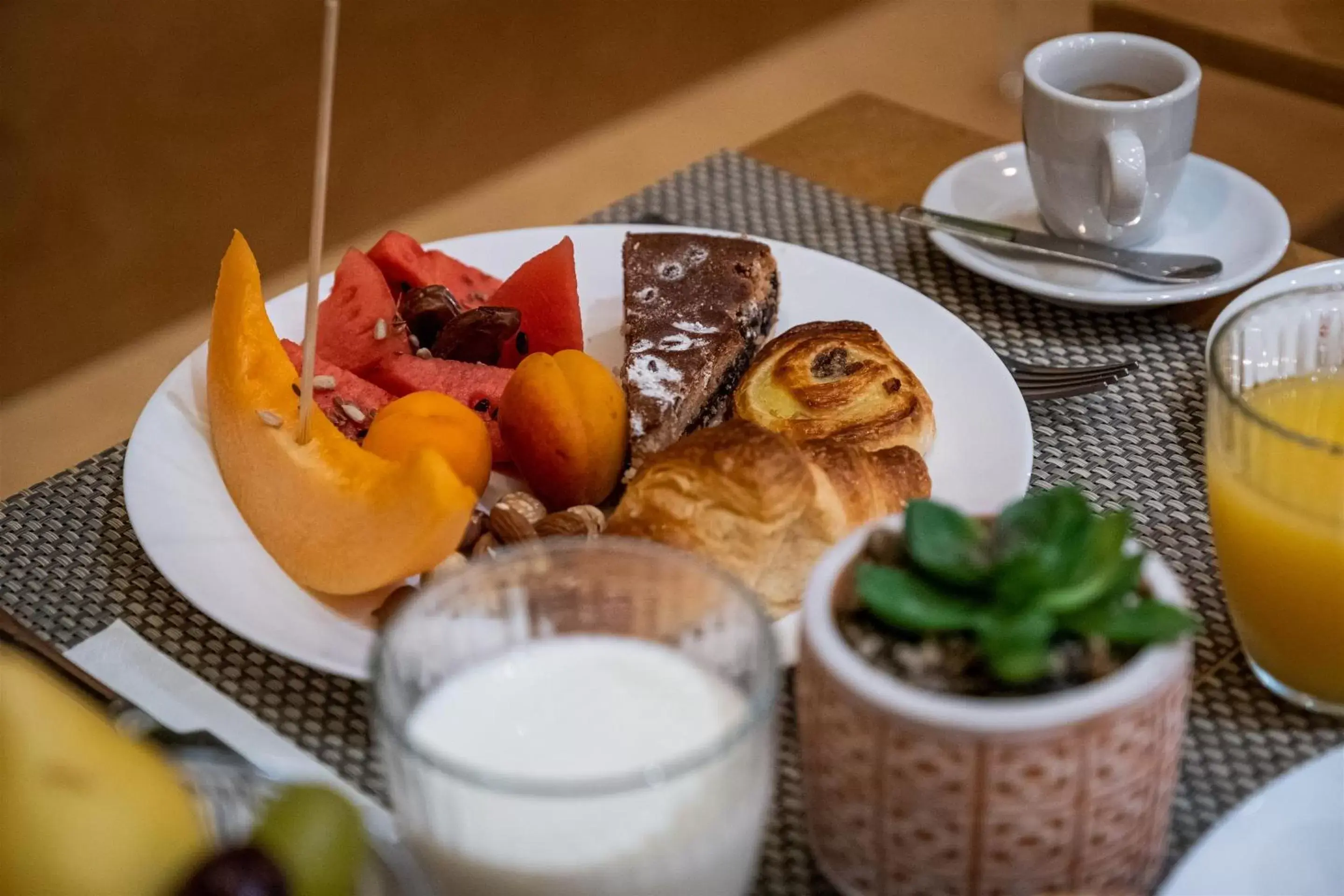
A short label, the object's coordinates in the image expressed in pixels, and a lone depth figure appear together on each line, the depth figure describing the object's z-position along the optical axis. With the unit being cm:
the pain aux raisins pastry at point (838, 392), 87
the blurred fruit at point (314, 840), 71
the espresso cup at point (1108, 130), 96
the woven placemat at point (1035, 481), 79
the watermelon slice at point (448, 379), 92
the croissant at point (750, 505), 80
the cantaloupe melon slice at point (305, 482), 81
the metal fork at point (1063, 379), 91
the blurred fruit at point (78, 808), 70
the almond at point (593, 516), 85
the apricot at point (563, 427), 87
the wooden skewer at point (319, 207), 77
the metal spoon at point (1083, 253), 97
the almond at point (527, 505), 86
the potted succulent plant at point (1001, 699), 71
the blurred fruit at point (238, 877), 70
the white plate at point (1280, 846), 74
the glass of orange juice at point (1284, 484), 76
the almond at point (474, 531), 85
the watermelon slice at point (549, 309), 94
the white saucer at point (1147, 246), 96
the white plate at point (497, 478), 81
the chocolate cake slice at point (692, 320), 93
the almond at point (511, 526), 84
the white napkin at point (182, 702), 78
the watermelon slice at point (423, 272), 96
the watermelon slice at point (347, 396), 90
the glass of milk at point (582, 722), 70
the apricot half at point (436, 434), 86
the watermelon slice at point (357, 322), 93
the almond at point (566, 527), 84
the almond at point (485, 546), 84
